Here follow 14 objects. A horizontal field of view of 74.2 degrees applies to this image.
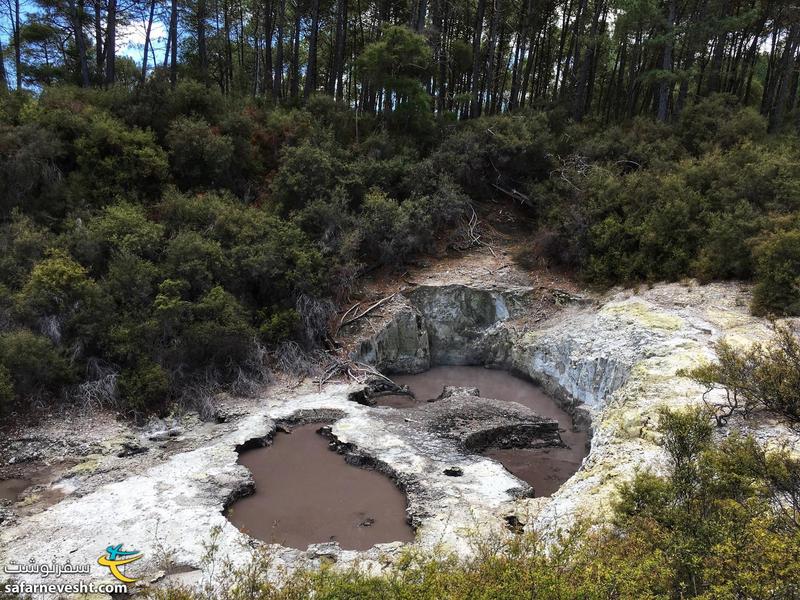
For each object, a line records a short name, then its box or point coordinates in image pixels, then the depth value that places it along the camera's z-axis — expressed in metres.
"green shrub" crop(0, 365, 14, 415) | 11.52
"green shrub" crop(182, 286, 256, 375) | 14.34
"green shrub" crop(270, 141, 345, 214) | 19.23
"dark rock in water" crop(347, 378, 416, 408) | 14.97
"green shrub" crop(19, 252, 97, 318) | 13.35
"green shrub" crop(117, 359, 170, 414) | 13.08
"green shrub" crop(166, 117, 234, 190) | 18.89
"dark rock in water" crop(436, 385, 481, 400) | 15.12
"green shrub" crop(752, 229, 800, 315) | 12.62
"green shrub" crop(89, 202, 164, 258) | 15.15
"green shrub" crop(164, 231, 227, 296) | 15.24
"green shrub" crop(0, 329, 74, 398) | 12.10
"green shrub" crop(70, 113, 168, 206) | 17.28
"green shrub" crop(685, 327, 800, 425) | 7.61
